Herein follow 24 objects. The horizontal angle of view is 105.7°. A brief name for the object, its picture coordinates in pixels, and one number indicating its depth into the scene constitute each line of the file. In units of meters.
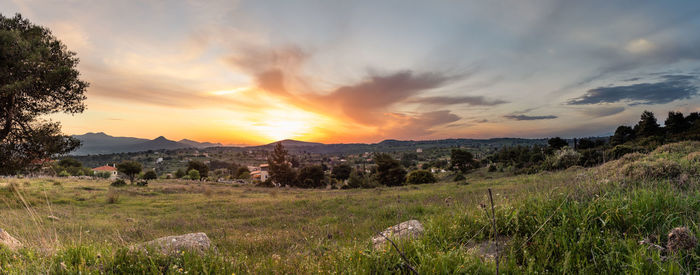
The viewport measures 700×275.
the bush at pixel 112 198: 20.44
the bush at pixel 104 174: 63.51
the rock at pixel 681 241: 2.58
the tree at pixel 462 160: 69.50
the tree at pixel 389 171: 58.34
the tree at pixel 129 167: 40.57
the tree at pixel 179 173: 77.33
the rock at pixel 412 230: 3.77
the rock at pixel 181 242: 3.96
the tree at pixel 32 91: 15.36
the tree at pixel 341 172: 80.31
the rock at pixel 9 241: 4.69
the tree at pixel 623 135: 51.32
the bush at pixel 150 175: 57.92
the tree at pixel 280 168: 69.62
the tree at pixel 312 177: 64.56
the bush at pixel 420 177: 49.69
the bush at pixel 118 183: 33.83
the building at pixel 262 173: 96.14
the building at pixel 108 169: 66.64
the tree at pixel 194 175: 67.38
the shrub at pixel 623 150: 23.54
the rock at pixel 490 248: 3.31
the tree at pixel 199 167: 78.06
